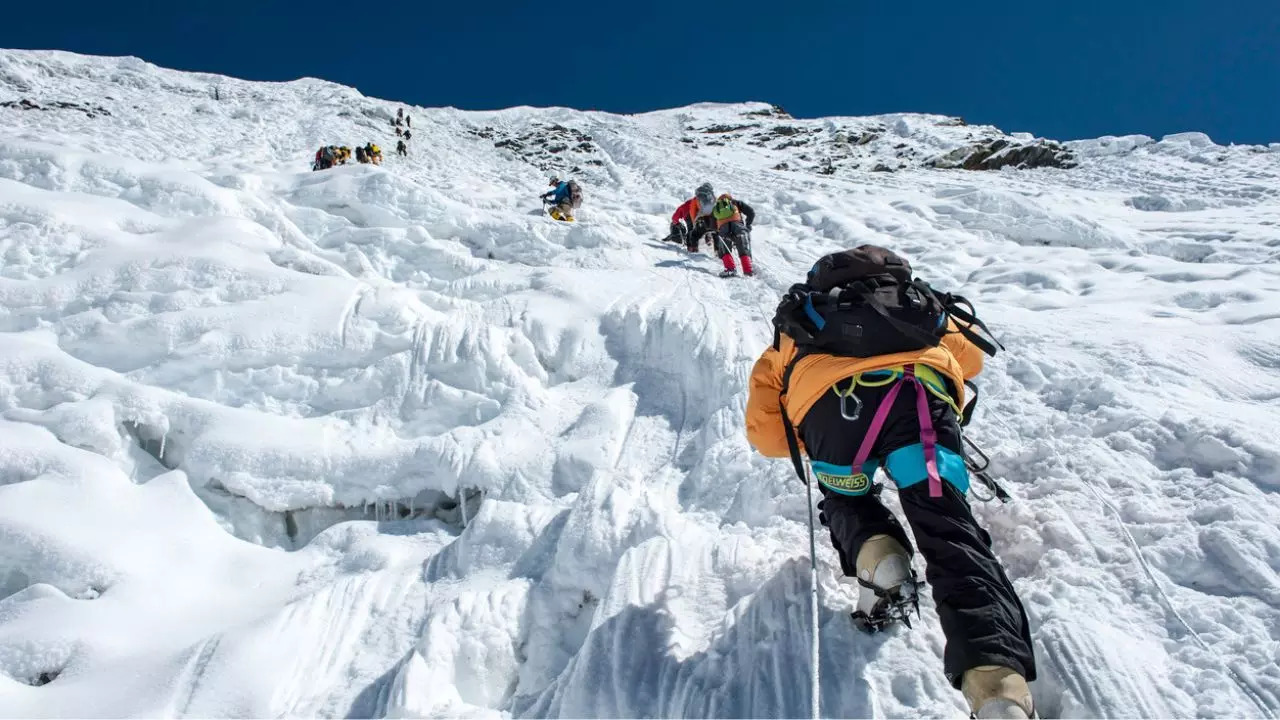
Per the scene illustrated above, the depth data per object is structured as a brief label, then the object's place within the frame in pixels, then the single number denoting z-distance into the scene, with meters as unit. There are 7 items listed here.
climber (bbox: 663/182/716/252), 8.88
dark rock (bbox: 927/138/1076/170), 22.08
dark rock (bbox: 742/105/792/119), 44.63
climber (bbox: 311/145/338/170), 12.39
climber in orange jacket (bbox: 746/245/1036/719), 1.91
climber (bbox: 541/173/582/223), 10.30
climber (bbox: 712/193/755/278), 7.77
